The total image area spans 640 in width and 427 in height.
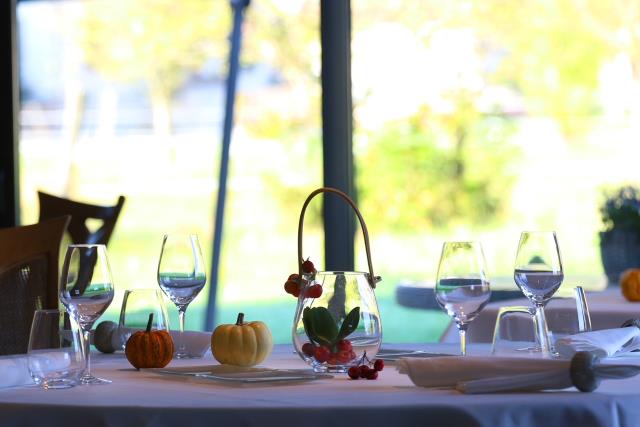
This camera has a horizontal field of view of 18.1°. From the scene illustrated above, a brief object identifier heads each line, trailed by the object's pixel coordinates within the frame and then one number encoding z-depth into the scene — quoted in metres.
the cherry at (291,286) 3.16
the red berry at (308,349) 3.09
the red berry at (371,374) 3.01
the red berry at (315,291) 3.08
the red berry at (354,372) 3.01
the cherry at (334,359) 3.08
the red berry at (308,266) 3.17
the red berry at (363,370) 3.01
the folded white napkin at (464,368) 2.85
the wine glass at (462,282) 3.19
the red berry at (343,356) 3.08
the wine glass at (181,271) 3.40
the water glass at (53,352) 2.96
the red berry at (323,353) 3.07
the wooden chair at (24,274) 4.63
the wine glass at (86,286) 3.06
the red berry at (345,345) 3.07
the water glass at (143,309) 3.32
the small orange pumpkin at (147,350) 3.19
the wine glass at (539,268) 3.26
